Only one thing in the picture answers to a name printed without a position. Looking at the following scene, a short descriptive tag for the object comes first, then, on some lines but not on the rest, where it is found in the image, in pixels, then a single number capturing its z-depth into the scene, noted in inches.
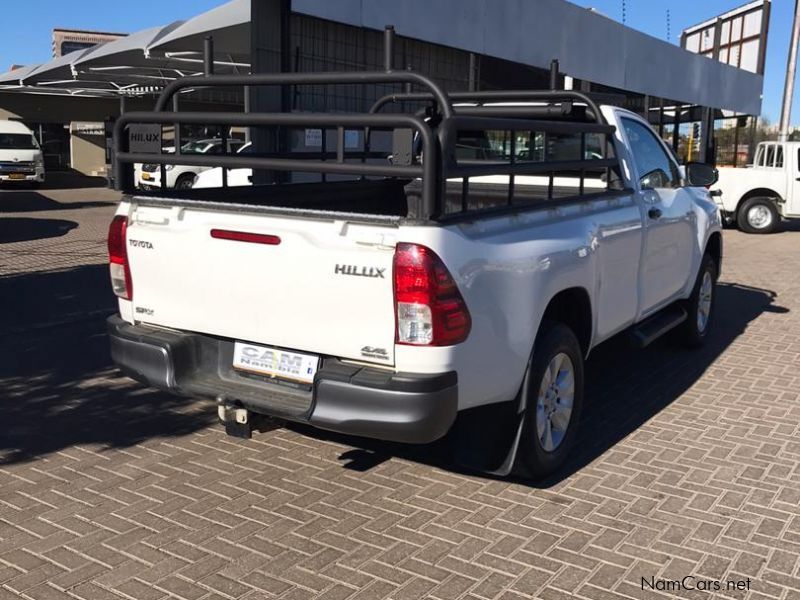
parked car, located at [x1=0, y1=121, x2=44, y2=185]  1002.1
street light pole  1022.2
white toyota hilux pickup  140.9
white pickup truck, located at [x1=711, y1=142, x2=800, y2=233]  714.2
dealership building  505.4
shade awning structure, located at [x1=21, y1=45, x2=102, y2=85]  950.0
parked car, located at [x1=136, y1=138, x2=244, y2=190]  849.5
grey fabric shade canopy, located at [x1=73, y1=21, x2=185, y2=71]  766.1
